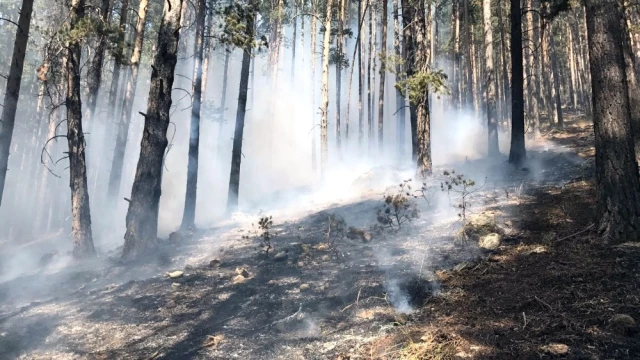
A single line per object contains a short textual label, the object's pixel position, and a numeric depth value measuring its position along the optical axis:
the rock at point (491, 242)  6.00
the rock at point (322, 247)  7.93
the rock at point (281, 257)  7.64
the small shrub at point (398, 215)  8.62
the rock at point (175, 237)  10.51
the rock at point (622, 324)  3.05
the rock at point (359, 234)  8.16
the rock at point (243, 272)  6.81
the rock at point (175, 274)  7.25
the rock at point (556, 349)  2.92
